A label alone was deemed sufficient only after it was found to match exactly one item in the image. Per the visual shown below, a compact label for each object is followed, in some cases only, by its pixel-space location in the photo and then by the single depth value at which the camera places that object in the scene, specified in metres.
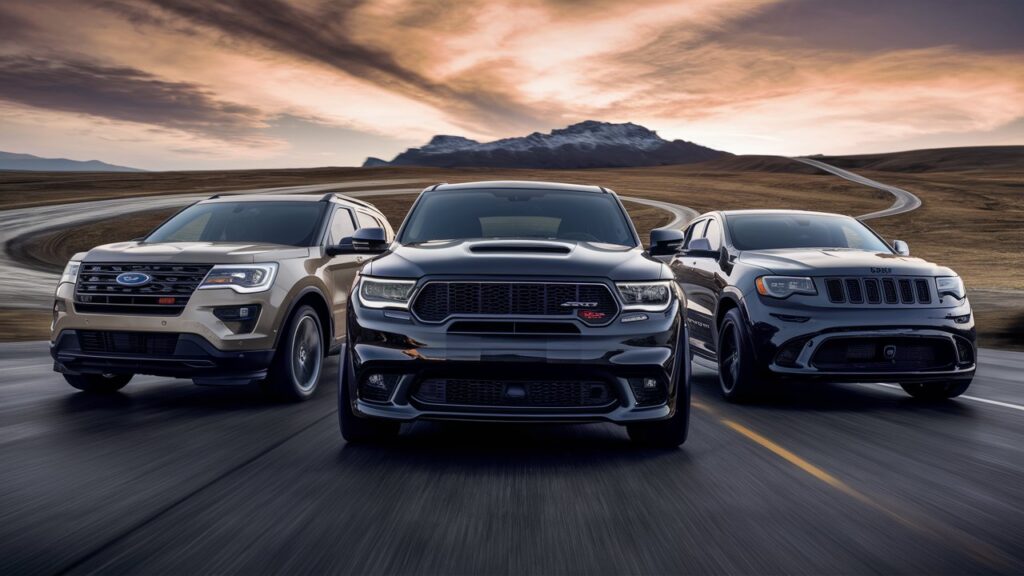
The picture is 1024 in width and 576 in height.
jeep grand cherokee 8.07
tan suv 7.69
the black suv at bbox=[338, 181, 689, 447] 5.59
